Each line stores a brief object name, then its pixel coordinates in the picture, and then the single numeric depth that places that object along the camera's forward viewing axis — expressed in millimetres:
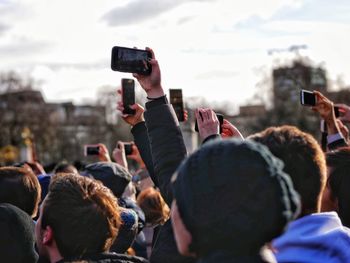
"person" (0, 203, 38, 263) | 3766
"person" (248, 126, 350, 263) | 2827
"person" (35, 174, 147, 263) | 3084
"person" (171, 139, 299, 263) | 2314
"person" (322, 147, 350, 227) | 4137
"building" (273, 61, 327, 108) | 49062
